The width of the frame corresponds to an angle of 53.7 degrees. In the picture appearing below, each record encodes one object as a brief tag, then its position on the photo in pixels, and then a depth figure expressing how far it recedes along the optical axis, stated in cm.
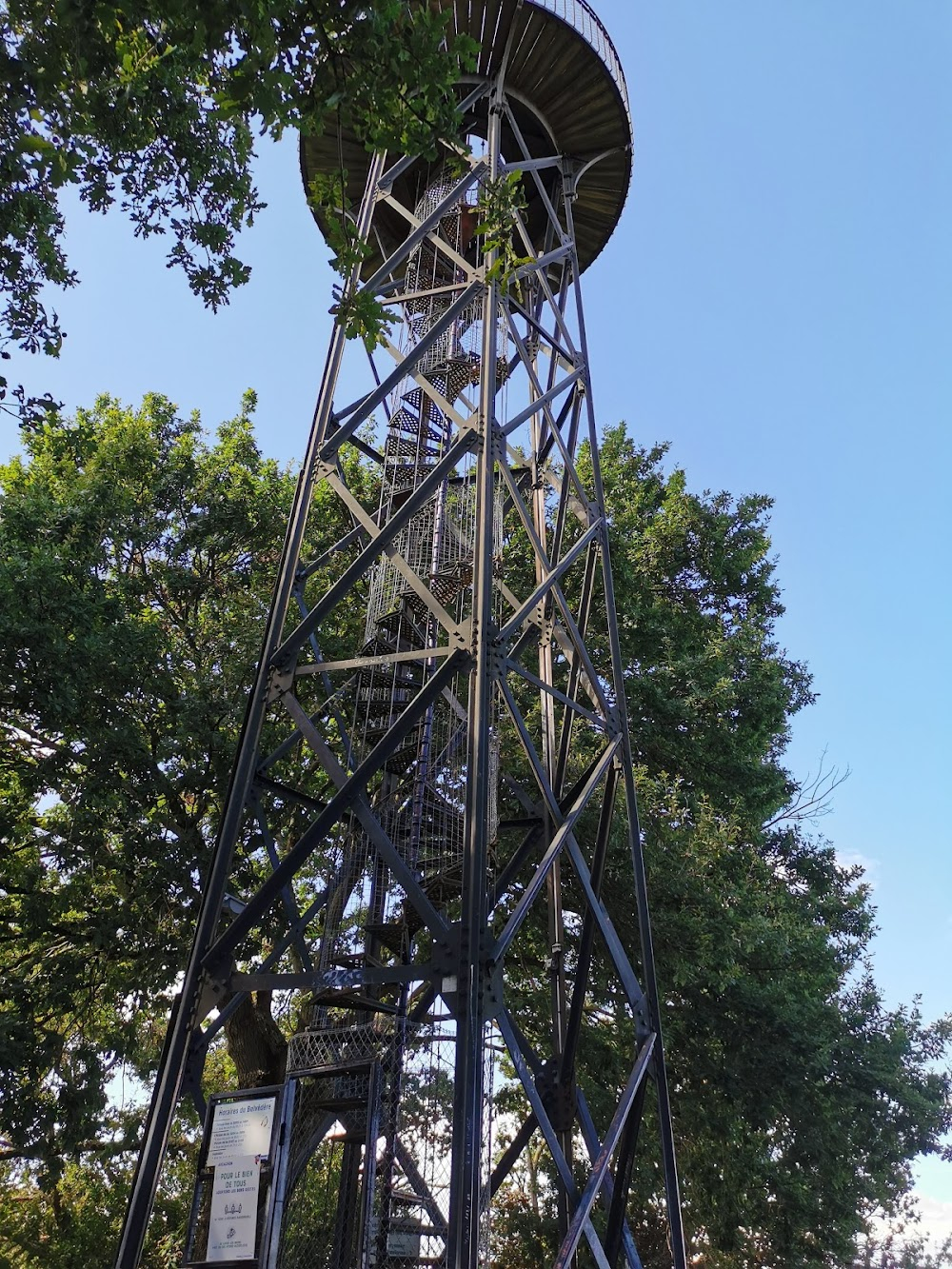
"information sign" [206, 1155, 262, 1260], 601
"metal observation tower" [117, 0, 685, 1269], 616
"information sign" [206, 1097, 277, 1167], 621
